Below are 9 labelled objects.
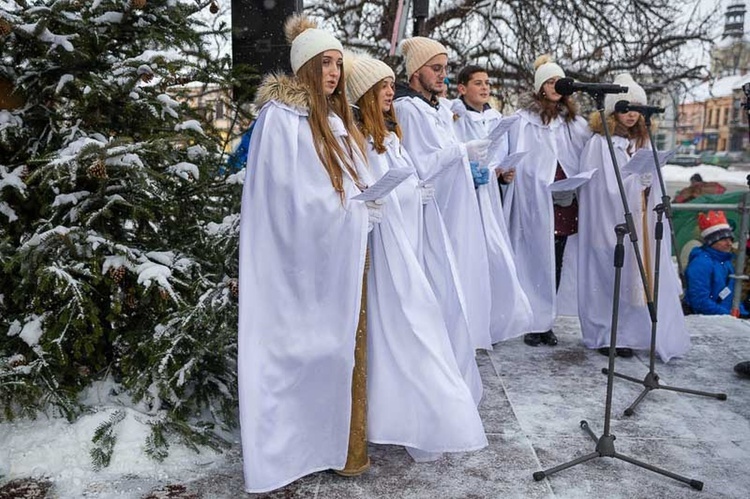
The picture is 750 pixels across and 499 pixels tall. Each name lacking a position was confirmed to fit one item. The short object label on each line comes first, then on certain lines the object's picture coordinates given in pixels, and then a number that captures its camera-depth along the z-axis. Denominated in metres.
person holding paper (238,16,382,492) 3.17
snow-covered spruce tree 3.48
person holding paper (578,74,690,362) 5.34
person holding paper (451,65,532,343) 5.19
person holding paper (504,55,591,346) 5.78
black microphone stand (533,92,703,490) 3.42
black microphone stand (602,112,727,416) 4.39
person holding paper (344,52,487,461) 3.35
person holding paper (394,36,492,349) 4.68
